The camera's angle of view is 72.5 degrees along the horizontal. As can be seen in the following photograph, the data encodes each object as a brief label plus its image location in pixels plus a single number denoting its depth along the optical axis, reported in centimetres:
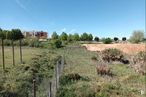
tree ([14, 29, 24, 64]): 3297
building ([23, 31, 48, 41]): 5736
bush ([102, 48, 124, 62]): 999
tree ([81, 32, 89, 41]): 4472
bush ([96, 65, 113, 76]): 603
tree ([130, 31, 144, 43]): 3756
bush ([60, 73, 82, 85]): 458
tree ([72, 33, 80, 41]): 4195
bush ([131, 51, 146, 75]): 641
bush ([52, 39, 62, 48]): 2010
